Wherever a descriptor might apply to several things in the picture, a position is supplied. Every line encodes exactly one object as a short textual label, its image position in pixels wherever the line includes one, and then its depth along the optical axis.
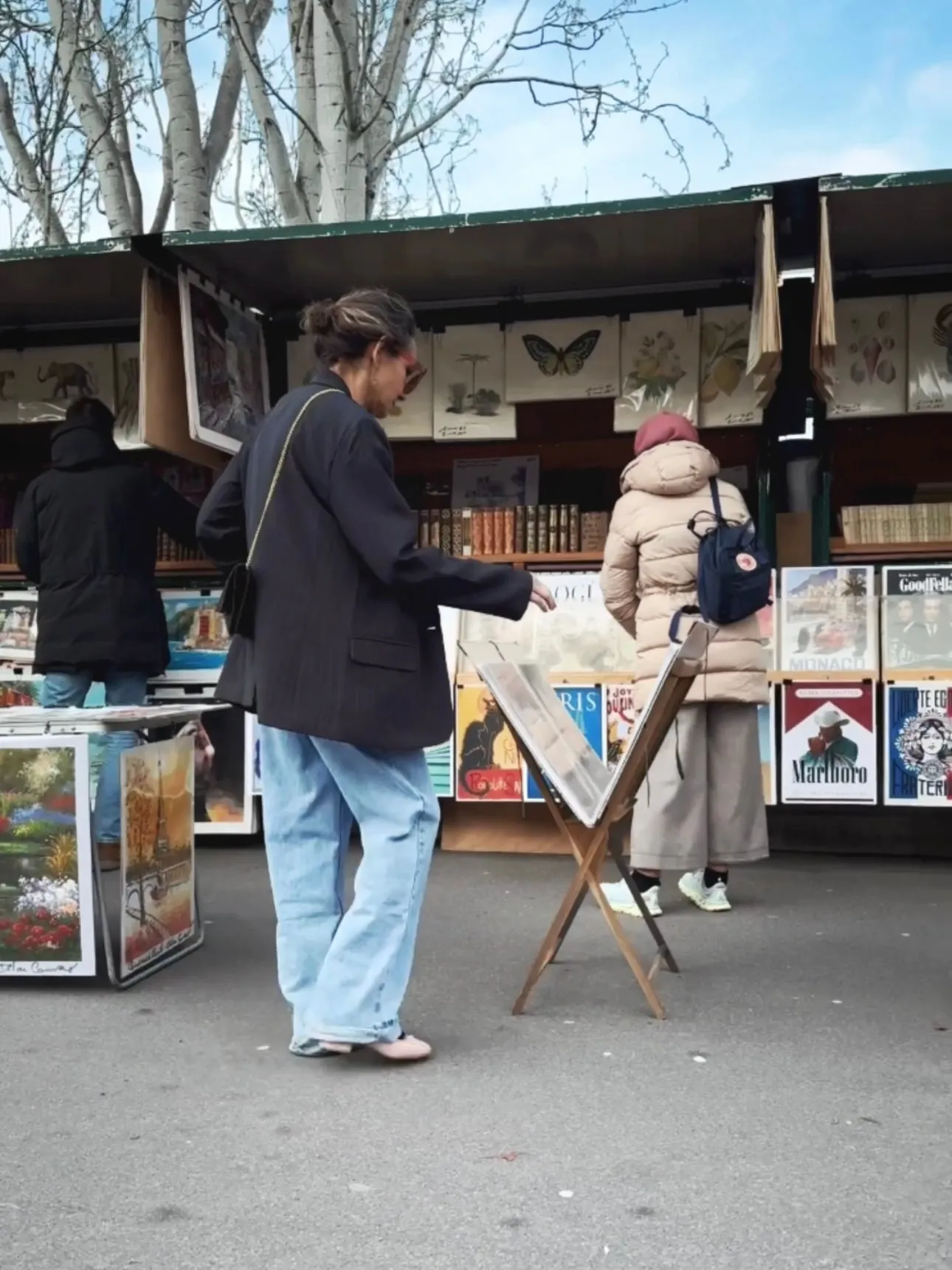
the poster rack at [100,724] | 3.71
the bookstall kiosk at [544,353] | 5.60
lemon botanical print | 6.19
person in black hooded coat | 5.73
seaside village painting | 6.40
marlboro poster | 5.72
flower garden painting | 3.77
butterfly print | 6.43
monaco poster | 5.79
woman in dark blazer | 2.98
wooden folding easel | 3.47
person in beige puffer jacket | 4.68
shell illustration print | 6.07
